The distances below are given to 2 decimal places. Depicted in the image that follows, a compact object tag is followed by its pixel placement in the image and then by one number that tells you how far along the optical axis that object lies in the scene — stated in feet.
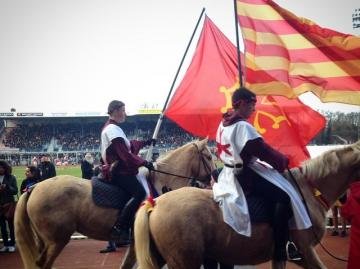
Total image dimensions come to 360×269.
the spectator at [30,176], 33.42
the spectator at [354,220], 13.07
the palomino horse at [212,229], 12.60
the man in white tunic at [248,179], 13.08
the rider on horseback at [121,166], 18.85
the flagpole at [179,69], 25.91
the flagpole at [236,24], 20.41
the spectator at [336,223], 33.92
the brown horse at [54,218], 18.93
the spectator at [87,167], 46.68
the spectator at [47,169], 45.29
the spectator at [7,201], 32.32
